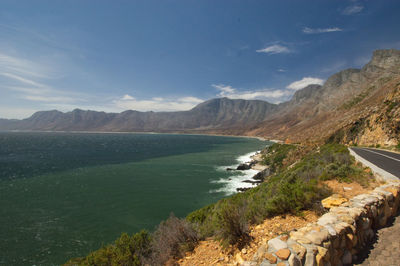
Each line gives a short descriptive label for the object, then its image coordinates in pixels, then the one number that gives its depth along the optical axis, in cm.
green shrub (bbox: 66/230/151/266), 591
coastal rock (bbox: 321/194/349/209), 570
